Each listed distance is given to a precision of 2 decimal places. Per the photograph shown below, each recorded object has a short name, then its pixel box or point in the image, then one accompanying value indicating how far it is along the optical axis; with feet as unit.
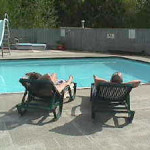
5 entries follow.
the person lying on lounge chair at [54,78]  15.53
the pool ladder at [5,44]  48.61
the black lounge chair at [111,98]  14.97
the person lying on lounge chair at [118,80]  15.33
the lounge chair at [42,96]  15.36
